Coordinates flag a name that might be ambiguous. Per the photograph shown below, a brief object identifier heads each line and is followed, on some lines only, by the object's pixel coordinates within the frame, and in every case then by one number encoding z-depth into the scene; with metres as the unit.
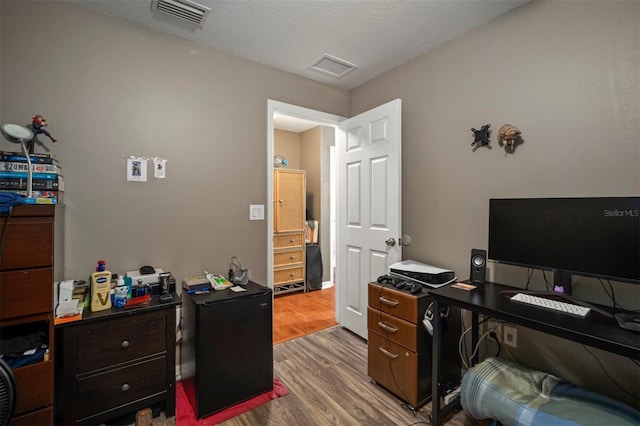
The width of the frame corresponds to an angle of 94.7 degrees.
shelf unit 1.26
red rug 1.73
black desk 1.09
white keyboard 1.32
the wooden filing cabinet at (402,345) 1.81
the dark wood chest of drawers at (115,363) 1.49
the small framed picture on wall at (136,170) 2.00
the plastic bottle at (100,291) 1.62
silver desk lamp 1.45
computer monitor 1.31
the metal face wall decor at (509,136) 1.84
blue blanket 1.25
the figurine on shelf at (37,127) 1.64
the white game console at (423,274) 1.96
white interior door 2.40
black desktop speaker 1.84
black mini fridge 1.73
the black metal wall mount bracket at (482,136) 2.00
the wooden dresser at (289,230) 3.98
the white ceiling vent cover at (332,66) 2.46
